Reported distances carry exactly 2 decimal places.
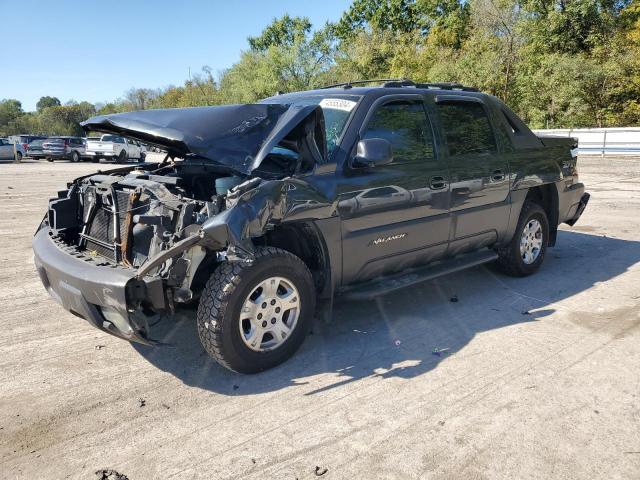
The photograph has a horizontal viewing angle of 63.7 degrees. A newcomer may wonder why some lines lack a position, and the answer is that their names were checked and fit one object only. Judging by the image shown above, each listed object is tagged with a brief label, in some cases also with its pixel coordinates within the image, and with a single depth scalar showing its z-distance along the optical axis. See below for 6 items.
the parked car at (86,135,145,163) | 29.95
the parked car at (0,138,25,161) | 30.20
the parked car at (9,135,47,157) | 31.39
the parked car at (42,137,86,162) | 31.16
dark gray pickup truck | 3.17
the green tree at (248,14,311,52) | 76.38
